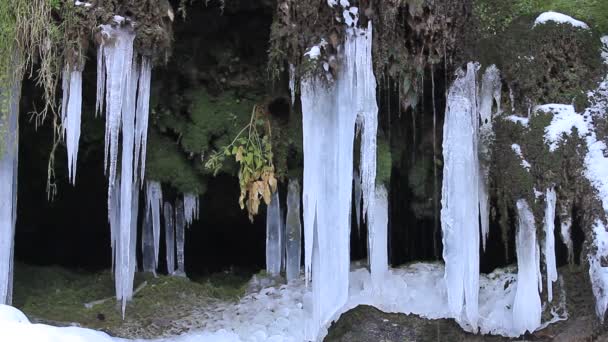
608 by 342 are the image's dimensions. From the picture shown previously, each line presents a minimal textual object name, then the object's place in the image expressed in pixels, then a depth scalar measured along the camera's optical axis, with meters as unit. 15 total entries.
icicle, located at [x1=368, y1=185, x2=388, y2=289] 9.23
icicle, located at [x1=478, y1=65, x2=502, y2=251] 8.54
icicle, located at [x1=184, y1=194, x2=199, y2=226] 10.16
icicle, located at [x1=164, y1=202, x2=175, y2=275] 10.49
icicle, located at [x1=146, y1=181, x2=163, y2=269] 9.80
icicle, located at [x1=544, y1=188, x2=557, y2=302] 7.91
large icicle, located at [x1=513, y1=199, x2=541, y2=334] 8.02
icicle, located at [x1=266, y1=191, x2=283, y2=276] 9.98
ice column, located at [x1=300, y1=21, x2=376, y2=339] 8.00
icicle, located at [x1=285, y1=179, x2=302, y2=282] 9.93
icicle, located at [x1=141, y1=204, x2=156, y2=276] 10.16
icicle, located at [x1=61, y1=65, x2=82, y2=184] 7.98
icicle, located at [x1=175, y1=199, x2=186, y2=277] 10.47
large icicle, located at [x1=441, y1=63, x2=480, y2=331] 8.23
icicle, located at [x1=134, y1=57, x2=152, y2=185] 8.13
